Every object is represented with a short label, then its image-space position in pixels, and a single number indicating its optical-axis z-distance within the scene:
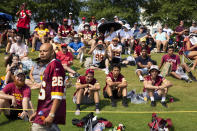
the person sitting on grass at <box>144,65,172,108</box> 14.26
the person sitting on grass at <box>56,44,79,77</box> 19.61
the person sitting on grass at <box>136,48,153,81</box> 19.75
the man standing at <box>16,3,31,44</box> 27.01
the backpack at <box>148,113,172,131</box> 10.27
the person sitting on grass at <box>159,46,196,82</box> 19.48
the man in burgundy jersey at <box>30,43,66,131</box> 5.83
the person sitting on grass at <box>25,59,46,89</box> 17.10
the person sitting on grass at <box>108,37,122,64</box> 22.17
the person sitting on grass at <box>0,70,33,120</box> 11.17
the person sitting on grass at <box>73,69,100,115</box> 13.48
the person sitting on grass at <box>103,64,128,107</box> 14.31
